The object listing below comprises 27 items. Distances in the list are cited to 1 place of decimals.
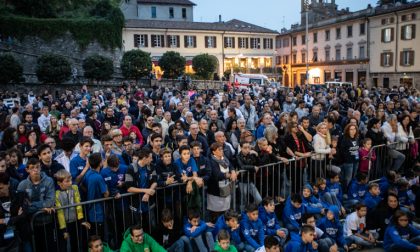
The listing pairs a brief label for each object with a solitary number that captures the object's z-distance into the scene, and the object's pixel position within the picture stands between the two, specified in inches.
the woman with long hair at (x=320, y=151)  310.1
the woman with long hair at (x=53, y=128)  387.5
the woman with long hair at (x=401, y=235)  245.0
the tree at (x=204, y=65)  1577.3
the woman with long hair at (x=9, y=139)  297.6
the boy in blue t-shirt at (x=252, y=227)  232.1
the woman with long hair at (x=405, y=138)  367.2
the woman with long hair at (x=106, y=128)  356.9
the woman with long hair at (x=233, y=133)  340.5
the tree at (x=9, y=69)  1017.5
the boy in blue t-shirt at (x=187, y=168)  231.0
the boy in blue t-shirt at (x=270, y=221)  244.2
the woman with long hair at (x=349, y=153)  318.7
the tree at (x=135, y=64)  1305.4
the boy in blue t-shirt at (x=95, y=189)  208.7
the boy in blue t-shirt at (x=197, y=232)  221.6
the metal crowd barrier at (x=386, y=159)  352.8
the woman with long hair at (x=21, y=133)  314.0
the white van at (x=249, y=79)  1190.9
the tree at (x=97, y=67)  1183.6
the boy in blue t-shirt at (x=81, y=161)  230.5
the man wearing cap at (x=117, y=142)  277.0
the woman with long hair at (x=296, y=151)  304.2
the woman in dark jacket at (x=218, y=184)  247.8
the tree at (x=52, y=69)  1083.9
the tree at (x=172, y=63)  1445.6
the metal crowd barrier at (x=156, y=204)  199.3
